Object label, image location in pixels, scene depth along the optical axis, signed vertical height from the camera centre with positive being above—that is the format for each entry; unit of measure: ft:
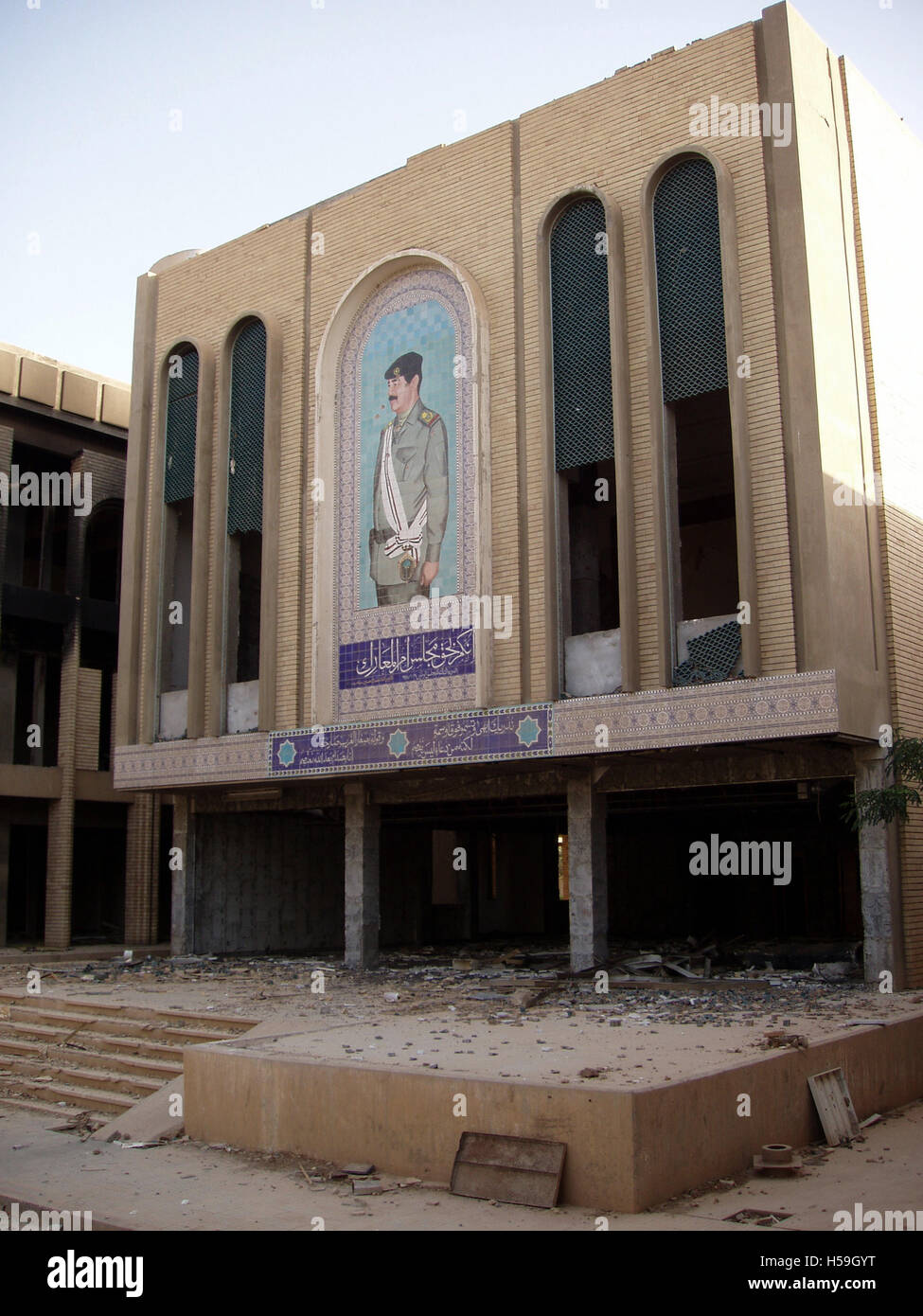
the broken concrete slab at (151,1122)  30.83 -7.43
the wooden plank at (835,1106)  29.37 -6.86
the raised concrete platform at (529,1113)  23.24 -6.06
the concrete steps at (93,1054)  37.47 -7.34
